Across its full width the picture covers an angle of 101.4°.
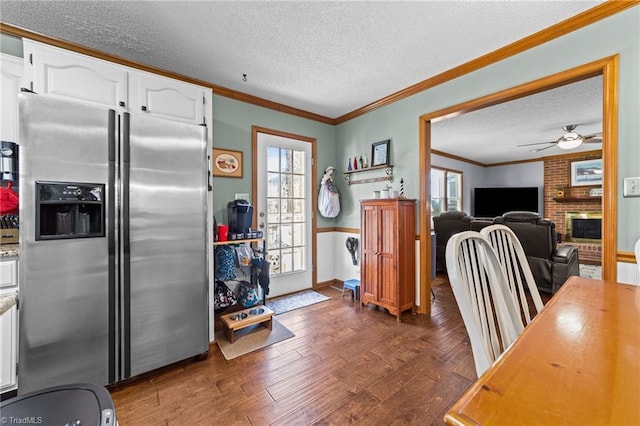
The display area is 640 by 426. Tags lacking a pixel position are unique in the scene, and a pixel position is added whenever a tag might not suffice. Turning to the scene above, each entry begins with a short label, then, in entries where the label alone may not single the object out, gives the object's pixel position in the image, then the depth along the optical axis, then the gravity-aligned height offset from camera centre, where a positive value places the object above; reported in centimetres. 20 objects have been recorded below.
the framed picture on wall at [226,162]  281 +54
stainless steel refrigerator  149 -21
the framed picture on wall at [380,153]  317 +71
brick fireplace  575 +26
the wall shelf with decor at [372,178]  315 +47
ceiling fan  380 +105
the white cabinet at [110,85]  165 +89
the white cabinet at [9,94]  170 +76
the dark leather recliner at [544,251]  317 -52
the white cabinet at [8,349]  156 -83
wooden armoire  271 -46
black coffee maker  259 -7
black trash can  71 -55
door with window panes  326 +4
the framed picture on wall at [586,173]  577 +86
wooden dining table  45 -35
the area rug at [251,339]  218 -115
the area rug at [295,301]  303 -112
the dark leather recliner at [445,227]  421 -27
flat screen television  659 +27
